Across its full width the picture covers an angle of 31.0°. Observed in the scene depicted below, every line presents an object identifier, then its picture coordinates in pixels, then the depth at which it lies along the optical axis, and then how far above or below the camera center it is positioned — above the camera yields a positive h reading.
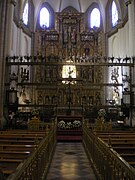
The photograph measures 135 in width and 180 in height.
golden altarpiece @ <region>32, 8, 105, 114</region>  26.11 +5.15
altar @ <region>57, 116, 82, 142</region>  15.55 -1.65
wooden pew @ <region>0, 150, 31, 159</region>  5.59 -1.17
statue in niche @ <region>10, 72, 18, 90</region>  19.21 +2.11
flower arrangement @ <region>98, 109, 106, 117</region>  19.56 -0.71
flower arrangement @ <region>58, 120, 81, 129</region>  16.17 -1.34
